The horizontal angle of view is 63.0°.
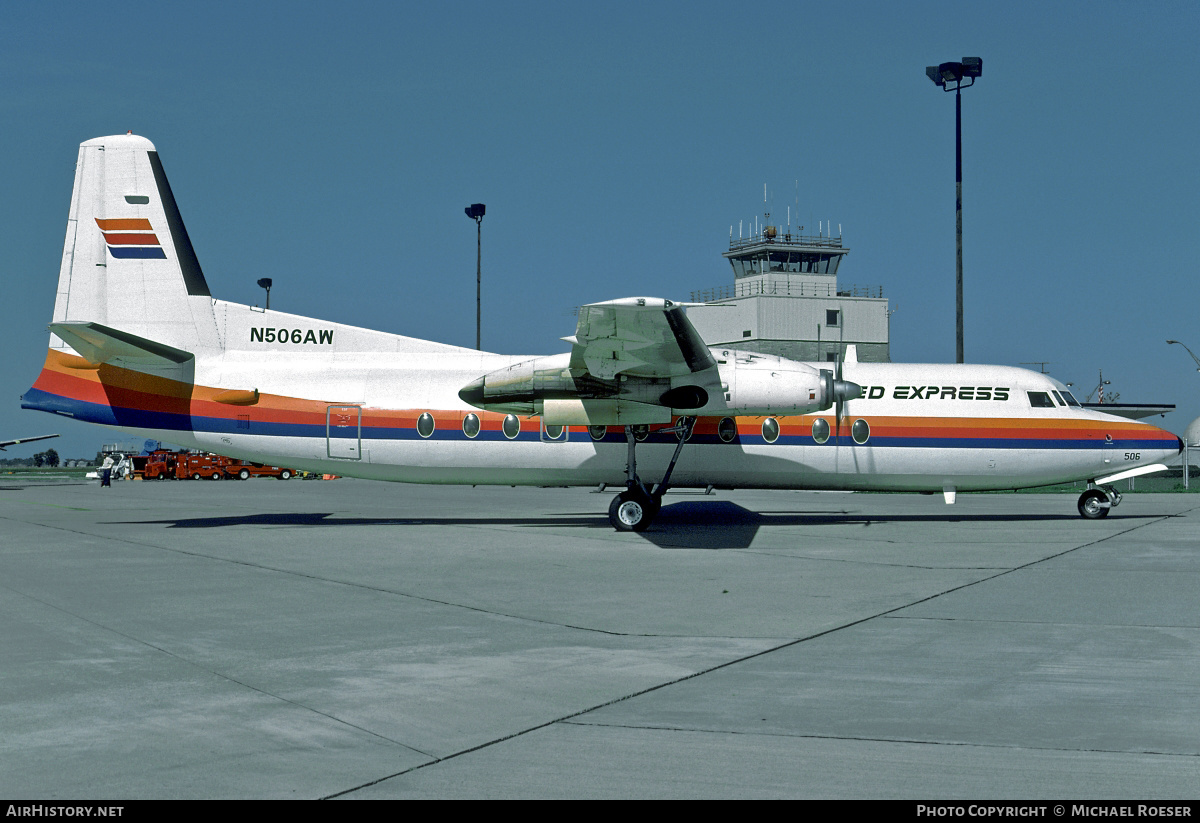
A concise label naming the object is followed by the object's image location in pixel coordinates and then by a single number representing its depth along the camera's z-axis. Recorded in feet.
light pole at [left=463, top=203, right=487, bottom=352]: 151.33
